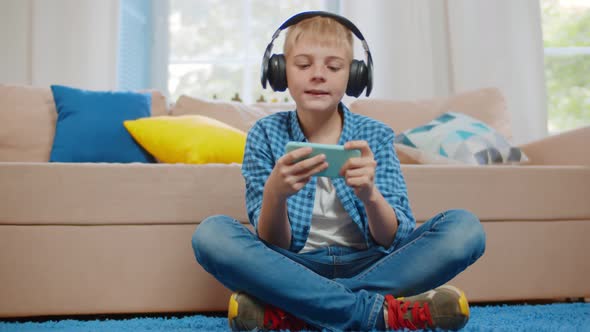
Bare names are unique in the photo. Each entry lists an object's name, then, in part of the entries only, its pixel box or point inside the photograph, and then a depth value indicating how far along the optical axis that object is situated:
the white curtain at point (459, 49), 2.90
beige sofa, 1.37
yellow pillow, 1.71
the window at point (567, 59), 3.30
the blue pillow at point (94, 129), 1.87
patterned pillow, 1.84
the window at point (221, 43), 3.35
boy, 0.98
